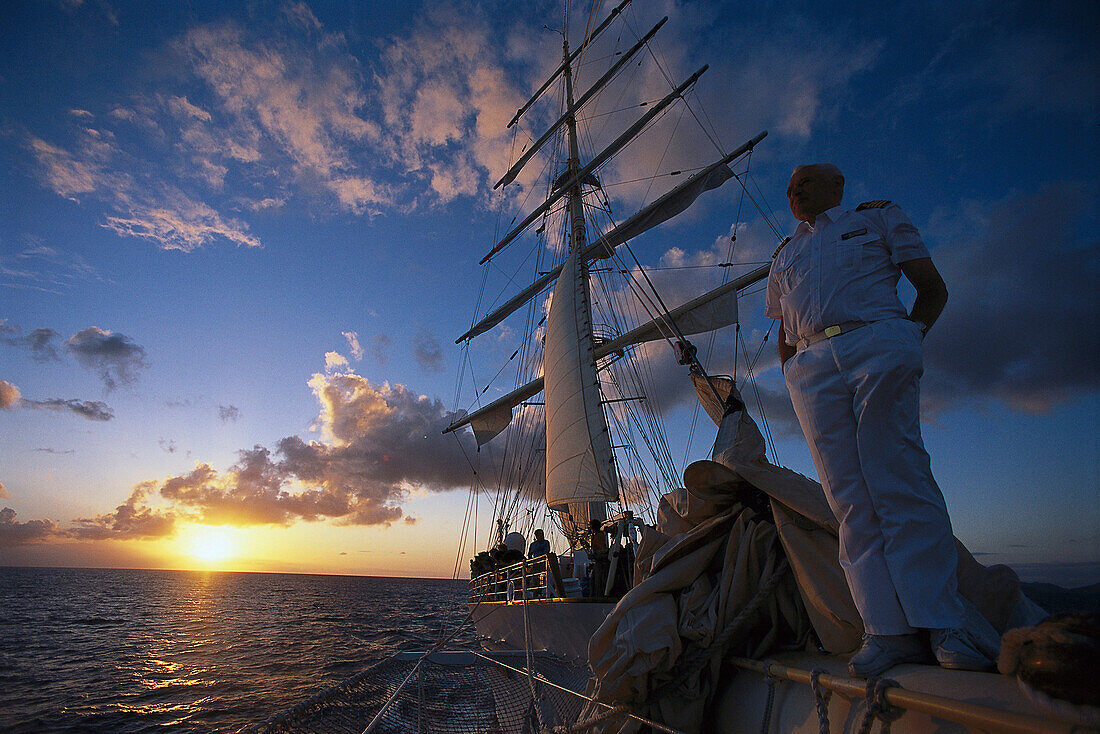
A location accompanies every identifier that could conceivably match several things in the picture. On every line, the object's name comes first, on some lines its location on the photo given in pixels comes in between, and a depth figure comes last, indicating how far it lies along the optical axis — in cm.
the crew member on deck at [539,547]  1205
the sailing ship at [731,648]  120
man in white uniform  137
